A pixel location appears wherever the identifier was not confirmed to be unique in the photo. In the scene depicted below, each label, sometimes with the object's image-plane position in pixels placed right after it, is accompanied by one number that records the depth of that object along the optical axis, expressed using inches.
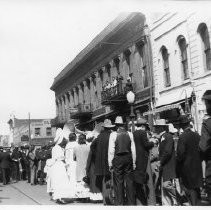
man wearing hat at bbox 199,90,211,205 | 260.2
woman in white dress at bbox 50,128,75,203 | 454.3
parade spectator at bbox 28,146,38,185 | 764.0
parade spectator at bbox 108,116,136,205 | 376.6
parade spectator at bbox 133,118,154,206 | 374.0
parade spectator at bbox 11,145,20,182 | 894.4
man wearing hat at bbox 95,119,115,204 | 415.5
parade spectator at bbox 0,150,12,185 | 796.3
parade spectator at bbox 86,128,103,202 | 439.4
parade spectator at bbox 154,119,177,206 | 355.3
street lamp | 600.2
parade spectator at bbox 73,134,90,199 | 460.4
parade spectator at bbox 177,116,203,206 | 335.3
